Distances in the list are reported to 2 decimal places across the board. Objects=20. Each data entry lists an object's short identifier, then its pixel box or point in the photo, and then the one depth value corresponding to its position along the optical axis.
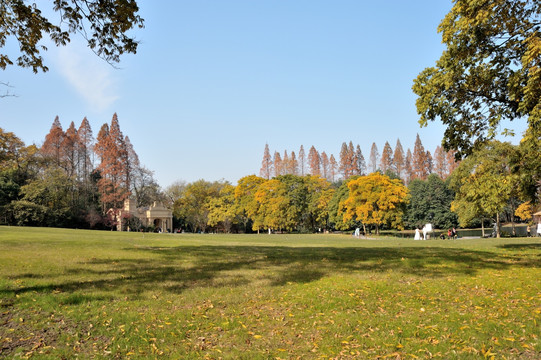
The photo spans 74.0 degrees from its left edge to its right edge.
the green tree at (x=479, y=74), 10.30
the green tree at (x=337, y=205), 57.62
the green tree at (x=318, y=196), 62.16
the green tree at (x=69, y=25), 8.41
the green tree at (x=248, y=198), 59.66
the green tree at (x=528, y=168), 11.46
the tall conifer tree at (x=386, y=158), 107.94
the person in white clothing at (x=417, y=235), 37.48
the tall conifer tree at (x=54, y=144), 60.57
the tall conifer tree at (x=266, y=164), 112.50
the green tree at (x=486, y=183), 17.16
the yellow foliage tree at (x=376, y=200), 47.84
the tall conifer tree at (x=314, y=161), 111.25
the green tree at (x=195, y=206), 65.50
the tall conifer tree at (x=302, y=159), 112.06
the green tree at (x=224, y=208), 61.28
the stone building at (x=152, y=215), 57.75
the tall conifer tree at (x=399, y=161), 109.00
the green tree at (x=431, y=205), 71.31
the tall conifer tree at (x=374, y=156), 109.69
